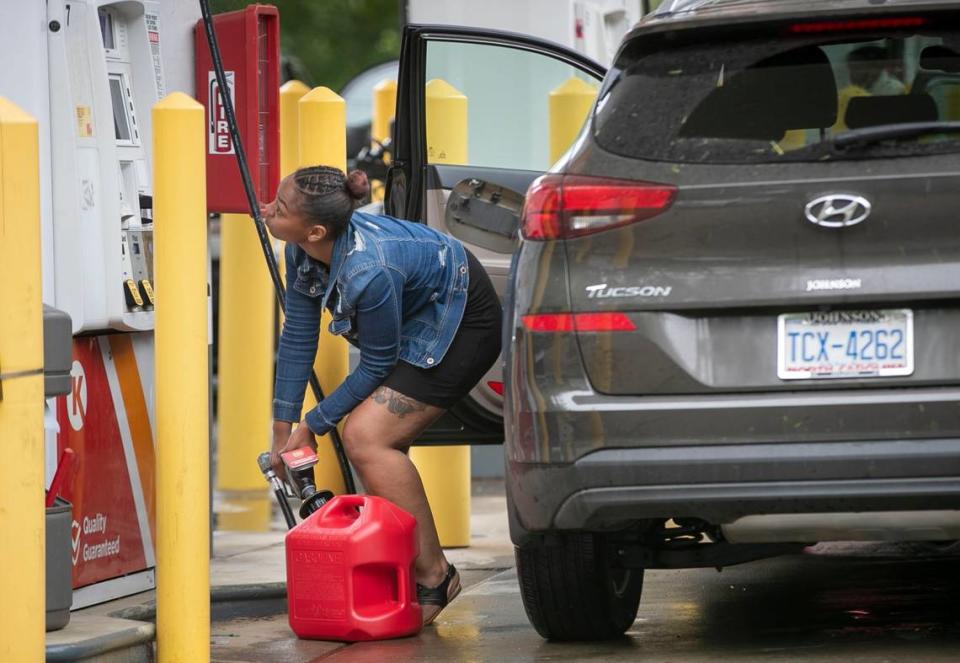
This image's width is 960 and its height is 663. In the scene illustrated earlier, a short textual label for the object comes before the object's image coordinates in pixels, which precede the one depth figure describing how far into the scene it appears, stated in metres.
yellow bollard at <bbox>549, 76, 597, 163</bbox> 17.44
